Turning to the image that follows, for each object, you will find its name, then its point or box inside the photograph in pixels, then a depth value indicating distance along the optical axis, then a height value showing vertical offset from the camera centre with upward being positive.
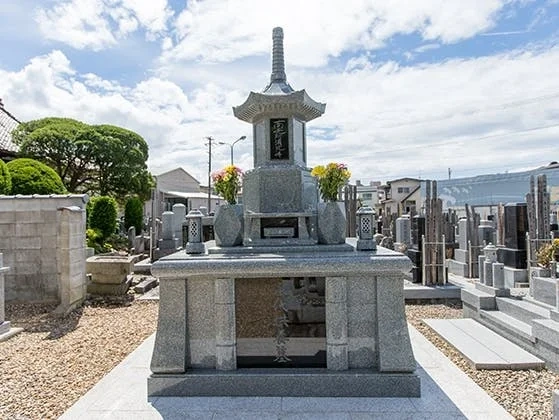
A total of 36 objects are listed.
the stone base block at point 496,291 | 7.53 -1.42
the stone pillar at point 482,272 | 8.24 -1.16
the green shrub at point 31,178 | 15.38 +2.01
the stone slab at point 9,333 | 7.03 -1.97
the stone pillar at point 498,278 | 7.56 -1.16
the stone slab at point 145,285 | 11.08 -1.80
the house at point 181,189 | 35.62 +4.19
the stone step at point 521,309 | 6.36 -1.56
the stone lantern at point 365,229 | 5.22 -0.11
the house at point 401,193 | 43.34 +3.35
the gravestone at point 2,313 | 7.21 -1.63
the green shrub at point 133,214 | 23.88 +0.69
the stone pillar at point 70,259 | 8.59 -0.75
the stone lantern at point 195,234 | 5.36 -0.14
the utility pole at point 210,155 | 35.83 +6.43
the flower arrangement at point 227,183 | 6.04 +0.64
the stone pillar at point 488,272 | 7.81 -1.09
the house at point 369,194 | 55.05 +4.01
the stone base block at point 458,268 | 12.45 -1.63
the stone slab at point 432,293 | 9.66 -1.83
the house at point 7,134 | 22.75 +6.00
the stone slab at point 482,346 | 5.37 -1.99
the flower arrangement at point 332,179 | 5.80 +0.65
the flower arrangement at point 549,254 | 7.80 -0.73
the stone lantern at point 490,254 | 8.11 -0.74
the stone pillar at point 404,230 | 14.89 -0.36
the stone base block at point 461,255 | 12.72 -1.22
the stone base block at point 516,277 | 10.19 -1.55
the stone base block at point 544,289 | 6.84 -1.31
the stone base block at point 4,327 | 7.16 -1.87
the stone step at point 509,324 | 6.01 -1.77
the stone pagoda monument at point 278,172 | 6.19 +0.87
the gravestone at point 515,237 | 10.64 -0.51
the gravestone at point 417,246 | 10.80 -0.78
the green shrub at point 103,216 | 18.64 +0.48
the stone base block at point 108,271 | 10.06 -1.19
